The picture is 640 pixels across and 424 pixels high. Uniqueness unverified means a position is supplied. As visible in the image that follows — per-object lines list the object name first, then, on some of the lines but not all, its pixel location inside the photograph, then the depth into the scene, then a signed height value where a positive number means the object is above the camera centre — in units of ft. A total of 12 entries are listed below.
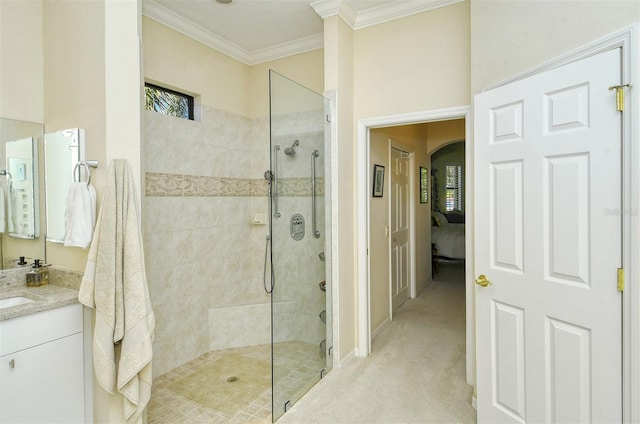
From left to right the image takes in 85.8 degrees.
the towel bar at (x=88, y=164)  6.20 +0.81
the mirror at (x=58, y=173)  6.65 +0.74
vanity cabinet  5.43 -2.65
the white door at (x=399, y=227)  14.19 -0.92
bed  21.61 -2.28
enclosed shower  7.98 -1.45
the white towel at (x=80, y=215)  6.02 -0.10
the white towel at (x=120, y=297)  5.67 -1.46
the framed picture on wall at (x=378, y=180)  11.97 +0.93
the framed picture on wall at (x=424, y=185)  17.65 +1.06
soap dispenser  6.81 -1.31
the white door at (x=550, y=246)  5.03 -0.70
